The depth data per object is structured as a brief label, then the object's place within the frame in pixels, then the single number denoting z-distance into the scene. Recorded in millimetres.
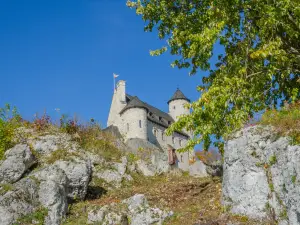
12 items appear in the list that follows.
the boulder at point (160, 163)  19278
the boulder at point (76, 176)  13064
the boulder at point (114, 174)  16652
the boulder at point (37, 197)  10635
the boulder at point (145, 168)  18769
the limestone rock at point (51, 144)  15357
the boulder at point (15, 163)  12974
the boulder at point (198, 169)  18790
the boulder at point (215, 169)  15858
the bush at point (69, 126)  17336
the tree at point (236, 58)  11197
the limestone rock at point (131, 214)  11026
